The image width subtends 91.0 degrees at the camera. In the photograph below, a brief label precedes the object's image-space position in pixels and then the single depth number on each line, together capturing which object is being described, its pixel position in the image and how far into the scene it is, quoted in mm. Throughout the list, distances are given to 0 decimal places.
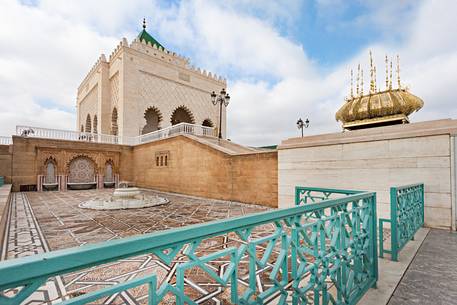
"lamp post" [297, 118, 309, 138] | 13894
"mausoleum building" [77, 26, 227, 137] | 16781
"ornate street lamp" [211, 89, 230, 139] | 10827
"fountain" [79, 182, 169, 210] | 6613
